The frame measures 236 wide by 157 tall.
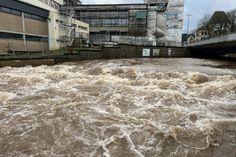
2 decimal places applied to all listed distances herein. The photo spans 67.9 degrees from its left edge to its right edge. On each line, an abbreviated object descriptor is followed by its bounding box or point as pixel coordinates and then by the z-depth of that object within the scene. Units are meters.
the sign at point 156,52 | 25.21
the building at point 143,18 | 36.71
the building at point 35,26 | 20.08
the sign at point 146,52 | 24.69
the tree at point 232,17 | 36.86
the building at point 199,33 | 49.16
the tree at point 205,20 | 51.10
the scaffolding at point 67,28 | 27.64
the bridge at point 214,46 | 19.24
